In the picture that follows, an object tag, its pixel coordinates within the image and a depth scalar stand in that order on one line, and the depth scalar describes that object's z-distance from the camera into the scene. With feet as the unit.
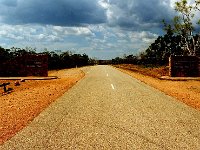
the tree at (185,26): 97.59
